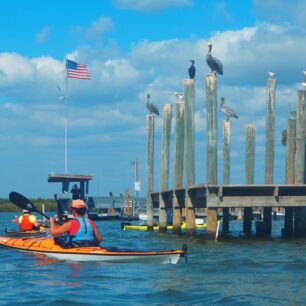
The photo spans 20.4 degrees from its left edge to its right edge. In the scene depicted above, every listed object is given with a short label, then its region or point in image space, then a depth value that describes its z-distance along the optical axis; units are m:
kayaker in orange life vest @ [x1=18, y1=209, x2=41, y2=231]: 24.38
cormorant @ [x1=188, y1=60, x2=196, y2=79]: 27.46
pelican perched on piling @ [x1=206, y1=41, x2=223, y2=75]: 25.64
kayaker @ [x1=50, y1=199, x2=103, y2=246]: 16.95
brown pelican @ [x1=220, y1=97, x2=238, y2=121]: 29.55
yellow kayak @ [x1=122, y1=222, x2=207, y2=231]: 35.69
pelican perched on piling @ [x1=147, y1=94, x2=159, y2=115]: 33.12
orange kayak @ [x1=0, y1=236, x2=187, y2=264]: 16.58
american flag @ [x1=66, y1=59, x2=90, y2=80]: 38.19
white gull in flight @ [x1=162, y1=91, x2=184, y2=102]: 29.69
